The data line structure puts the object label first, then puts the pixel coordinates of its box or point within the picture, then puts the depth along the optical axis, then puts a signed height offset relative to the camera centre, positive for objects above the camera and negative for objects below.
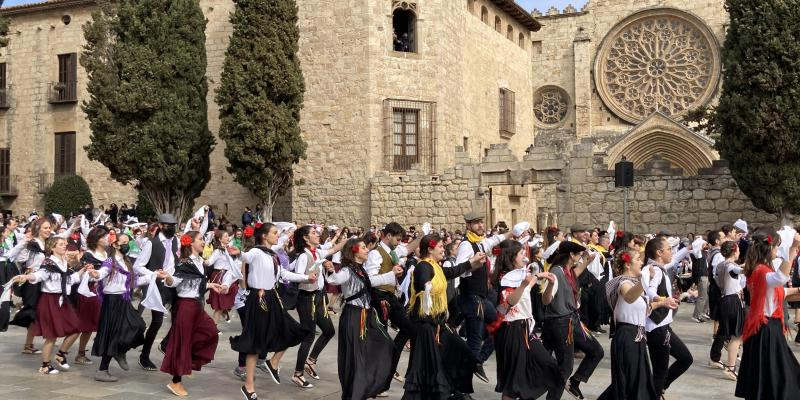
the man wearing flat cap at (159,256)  10.06 -0.48
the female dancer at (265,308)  8.80 -0.93
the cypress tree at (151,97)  24.19 +3.38
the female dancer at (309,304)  9.33 -0.99
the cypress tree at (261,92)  24.02 +3.47
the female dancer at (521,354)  7.63 -1.22
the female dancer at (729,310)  9.80 -1.08
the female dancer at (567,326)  8.27 -1.05
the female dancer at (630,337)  7.27 -1.02
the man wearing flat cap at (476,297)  9.82 -0.93
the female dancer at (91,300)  10.12 -1.02
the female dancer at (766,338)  6.99 -0.99
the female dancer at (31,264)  10.91 -0.59
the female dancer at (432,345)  7.82 -1.17
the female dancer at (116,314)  9.72 -1.12
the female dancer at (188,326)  8.84 -1.13
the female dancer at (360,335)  7.97 -1.11
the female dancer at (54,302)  10.07 -1.00
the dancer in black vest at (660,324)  7.57 -0.94
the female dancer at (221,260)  9.59 -0.48
